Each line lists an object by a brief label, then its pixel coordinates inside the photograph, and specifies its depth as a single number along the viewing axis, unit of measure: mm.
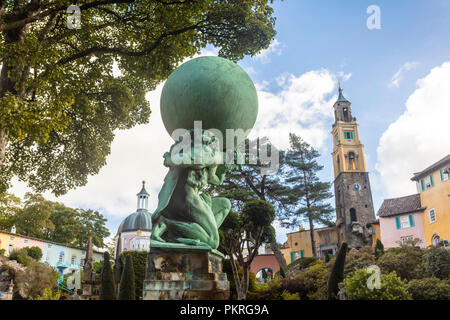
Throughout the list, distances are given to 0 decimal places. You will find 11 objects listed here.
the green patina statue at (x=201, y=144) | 5238
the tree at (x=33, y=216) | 32250
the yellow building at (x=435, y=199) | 26062
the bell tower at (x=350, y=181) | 39281
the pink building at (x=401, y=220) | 30516
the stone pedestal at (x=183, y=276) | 4552
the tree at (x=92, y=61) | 8789
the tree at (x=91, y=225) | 36453
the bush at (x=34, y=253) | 28659
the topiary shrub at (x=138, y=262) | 21625
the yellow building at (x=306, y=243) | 41844
